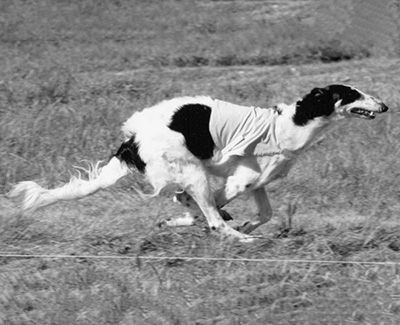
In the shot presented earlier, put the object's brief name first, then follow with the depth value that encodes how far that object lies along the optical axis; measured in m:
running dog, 13.83
